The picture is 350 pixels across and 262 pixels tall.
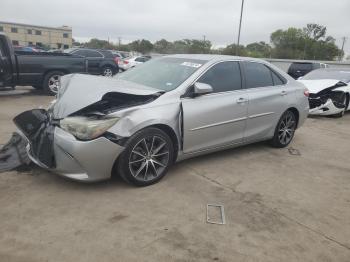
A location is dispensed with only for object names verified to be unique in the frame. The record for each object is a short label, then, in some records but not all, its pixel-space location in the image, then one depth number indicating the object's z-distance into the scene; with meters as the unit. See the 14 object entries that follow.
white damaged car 9.63
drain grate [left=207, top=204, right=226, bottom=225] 3.53
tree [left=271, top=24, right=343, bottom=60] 65.56
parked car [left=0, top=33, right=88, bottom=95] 9.62
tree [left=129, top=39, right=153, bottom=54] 67.81
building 81.12
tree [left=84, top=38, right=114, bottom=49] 82.38
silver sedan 3.84
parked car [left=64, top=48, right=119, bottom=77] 14.58
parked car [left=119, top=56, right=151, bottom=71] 20.41
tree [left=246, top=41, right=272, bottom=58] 75.00
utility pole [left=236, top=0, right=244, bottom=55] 25.90
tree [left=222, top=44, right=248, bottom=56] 50.95
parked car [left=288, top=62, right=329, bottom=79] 20.27
